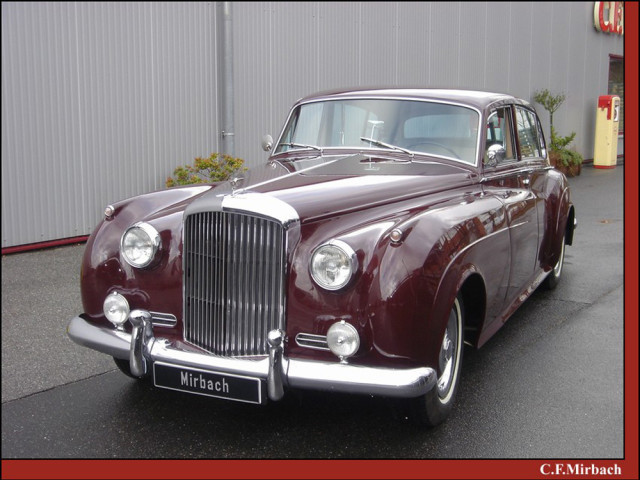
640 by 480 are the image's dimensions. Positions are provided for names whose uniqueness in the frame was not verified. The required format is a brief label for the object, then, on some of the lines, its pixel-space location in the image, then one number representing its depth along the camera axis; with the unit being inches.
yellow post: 719.7
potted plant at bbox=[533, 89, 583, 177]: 630.5
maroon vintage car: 115.0
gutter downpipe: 344.5
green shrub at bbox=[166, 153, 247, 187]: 331.6
